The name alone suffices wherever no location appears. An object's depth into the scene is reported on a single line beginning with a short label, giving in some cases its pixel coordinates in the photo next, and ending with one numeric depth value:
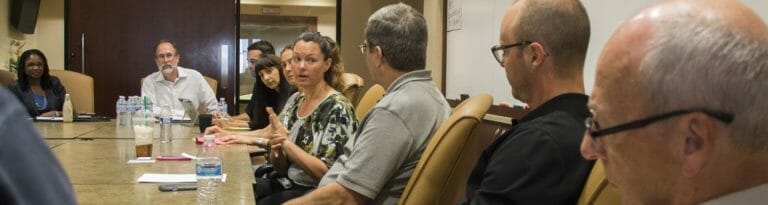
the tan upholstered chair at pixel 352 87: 2.94
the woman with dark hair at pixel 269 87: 4.09
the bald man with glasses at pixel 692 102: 0.72
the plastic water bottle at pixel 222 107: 4.37
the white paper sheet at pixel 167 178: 1.67
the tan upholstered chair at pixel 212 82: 5.80
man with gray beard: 4.68
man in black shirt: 1.18
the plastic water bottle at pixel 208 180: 1.45
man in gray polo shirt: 1.74
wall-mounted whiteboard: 2.27
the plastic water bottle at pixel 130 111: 3.74
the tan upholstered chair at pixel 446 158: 1.50
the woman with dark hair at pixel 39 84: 4.84
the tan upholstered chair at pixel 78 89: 5.06
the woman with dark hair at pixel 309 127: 2.24
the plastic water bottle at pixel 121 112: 3.70
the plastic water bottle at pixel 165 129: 2.81
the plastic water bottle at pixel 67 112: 3.79
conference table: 1.47
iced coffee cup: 2.19
